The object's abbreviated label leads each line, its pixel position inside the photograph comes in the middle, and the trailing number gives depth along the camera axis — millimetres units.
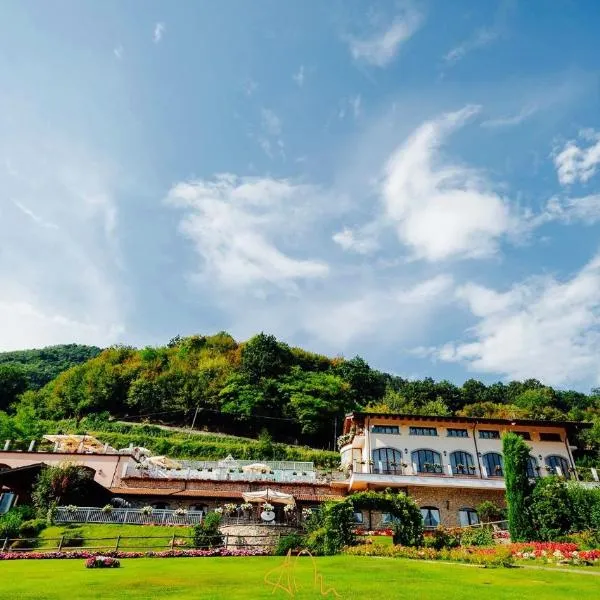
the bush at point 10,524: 21062
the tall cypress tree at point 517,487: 21903
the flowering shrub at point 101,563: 15031
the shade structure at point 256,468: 30031
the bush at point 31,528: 21672
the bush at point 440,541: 19375
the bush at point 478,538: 21203
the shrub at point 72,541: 20391
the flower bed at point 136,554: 17969
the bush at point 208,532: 20109
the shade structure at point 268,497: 24656
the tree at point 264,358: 59200
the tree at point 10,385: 63750
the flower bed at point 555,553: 15172
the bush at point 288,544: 19250
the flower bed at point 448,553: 15242
